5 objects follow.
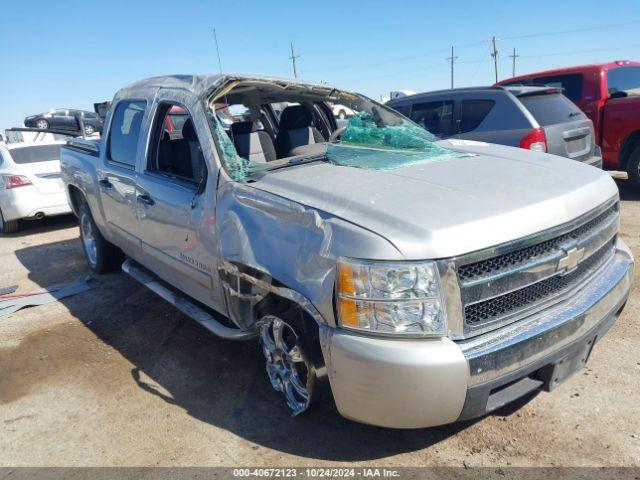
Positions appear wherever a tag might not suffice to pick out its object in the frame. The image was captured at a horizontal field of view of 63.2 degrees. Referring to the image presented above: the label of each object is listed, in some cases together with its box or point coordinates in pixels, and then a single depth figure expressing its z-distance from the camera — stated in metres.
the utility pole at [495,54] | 49.41
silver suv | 6.06
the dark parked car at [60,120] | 16.22
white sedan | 8.09
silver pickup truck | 2.13
